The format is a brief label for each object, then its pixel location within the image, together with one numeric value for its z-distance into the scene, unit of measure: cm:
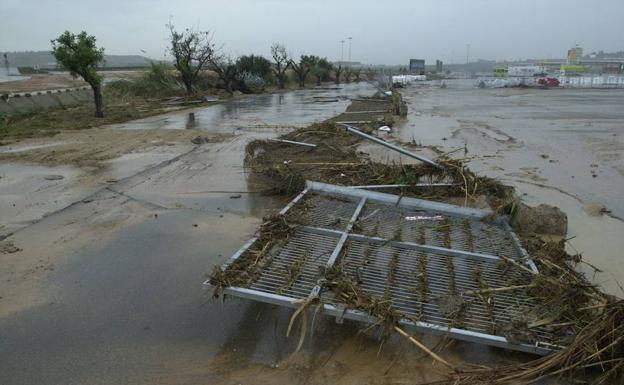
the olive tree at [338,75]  5476
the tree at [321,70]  5262
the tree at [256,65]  3875
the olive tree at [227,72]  3233
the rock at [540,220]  566
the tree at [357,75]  6222
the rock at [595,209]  662
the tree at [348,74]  6000
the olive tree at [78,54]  1562
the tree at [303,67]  4627
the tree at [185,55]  2734
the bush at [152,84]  3019
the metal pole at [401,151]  685
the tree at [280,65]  4247
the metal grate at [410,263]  337
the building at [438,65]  11144
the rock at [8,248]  526
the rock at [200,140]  1237
